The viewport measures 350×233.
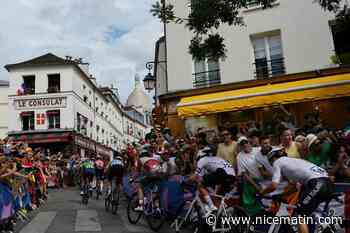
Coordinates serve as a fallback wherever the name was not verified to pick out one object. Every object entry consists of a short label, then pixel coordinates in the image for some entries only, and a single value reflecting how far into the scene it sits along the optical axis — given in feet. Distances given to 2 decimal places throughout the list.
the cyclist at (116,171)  39.39
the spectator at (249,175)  23.85
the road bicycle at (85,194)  46.80
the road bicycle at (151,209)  29.19
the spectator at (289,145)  24.36
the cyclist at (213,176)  24.97
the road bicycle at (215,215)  23.38
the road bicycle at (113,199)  38.37
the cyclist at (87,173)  49.37
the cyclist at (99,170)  52.26
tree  26.50
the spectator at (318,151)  23.80
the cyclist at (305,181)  17.26
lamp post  65.29
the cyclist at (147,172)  30.83
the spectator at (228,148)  28.12
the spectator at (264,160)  22.81
